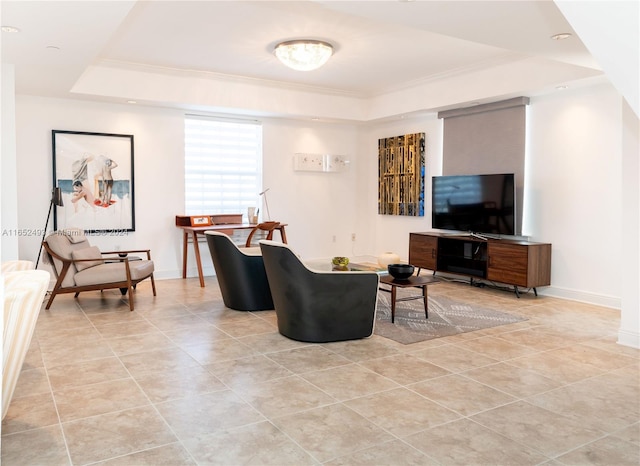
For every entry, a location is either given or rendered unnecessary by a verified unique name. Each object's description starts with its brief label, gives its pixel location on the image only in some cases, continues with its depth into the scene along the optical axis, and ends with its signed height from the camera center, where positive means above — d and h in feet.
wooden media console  19.52 -1.97
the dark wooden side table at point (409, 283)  15.65 -2.20
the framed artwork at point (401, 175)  26.35 +1.76
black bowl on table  16.10 -1.90
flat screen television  20.79 +0.27
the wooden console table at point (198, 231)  22.42 -1.05
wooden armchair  17.44 -2.12
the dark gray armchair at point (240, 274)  16.76 -2.17
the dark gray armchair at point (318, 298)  13.26 -2.32
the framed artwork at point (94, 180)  21.74 +1.10
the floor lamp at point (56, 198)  19.89 +0.31
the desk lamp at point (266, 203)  26.76 +0.25
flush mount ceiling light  17.85 +5.32
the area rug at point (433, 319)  14.84 -3.44
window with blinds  24.98 +2.07
